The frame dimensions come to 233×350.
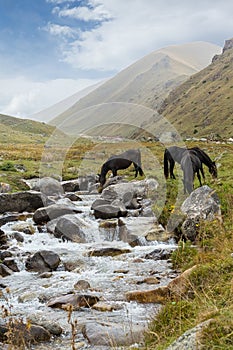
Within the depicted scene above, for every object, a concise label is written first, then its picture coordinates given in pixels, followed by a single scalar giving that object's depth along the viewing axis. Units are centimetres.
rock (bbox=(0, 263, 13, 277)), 1375
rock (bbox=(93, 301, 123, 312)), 1001
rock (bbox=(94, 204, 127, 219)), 2089
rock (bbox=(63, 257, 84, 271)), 1413
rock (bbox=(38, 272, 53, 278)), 1339
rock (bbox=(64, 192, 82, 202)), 2650
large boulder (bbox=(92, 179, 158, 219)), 2097
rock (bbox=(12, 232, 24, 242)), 1777
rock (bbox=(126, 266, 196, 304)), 886
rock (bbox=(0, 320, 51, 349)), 779
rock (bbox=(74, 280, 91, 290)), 1196
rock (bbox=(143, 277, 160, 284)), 1189
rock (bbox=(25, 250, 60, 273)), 1413
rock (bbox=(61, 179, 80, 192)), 3213
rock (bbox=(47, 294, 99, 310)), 1032
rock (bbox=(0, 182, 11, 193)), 2769
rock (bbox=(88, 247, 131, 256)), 1574
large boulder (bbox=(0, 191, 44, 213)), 2319
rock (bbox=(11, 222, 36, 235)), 1886
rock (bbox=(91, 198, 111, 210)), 2200
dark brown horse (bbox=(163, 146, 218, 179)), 2212
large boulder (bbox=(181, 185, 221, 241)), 1467
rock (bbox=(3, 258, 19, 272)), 1429
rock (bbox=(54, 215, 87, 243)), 1794
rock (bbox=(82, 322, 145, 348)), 728
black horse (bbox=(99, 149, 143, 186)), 3081
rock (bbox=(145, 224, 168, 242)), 1672
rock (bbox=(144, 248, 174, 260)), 1461
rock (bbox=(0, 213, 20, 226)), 2042
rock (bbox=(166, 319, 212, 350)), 464
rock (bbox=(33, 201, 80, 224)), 2041
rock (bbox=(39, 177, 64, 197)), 2914
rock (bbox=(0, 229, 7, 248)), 1728
